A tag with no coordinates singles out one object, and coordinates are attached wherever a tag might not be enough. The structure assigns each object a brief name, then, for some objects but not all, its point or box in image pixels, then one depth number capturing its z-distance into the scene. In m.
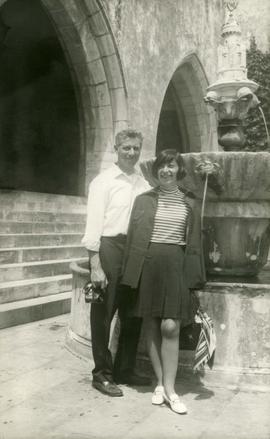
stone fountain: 3.05
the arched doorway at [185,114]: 13.70
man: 2.86
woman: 2.68
